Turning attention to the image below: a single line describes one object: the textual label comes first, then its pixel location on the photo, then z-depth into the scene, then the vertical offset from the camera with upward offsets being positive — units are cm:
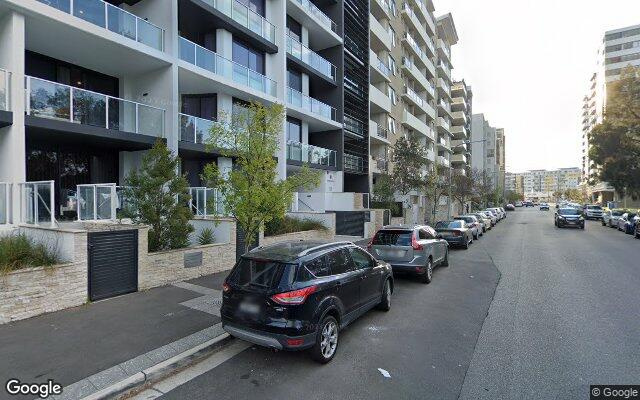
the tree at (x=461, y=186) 3675 +105
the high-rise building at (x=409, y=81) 2945 +1312
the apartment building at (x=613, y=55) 7538 +3217
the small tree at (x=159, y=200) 886 -12
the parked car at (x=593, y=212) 3800 -192
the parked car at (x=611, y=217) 2784 -187
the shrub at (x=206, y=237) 1065 -131
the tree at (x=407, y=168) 2441 +202
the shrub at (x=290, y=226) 1326 -130
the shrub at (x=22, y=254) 627 -116
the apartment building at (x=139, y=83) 907 +463
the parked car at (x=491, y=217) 3041 -204
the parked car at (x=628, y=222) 2262 -192
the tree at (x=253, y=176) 669 +40
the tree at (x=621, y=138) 3025 +583
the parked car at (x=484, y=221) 2462 -200
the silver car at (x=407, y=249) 912 -149
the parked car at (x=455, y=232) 1587 -175
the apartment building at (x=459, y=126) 6569 +1416
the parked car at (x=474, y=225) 1974 -177
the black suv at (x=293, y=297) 450 -146
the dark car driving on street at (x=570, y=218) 2666 -182
